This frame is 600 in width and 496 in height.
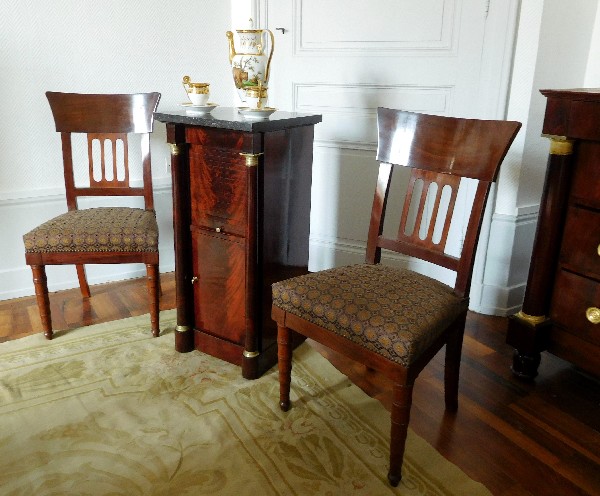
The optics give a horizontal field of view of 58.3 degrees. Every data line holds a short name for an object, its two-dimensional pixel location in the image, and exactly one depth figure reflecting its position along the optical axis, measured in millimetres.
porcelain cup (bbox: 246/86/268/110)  1854
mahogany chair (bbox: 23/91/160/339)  2152
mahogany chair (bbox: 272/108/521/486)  1450
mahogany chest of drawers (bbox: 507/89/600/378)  1751
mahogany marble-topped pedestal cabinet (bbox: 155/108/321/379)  1835
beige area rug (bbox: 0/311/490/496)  1504
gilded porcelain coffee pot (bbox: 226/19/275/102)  1886
